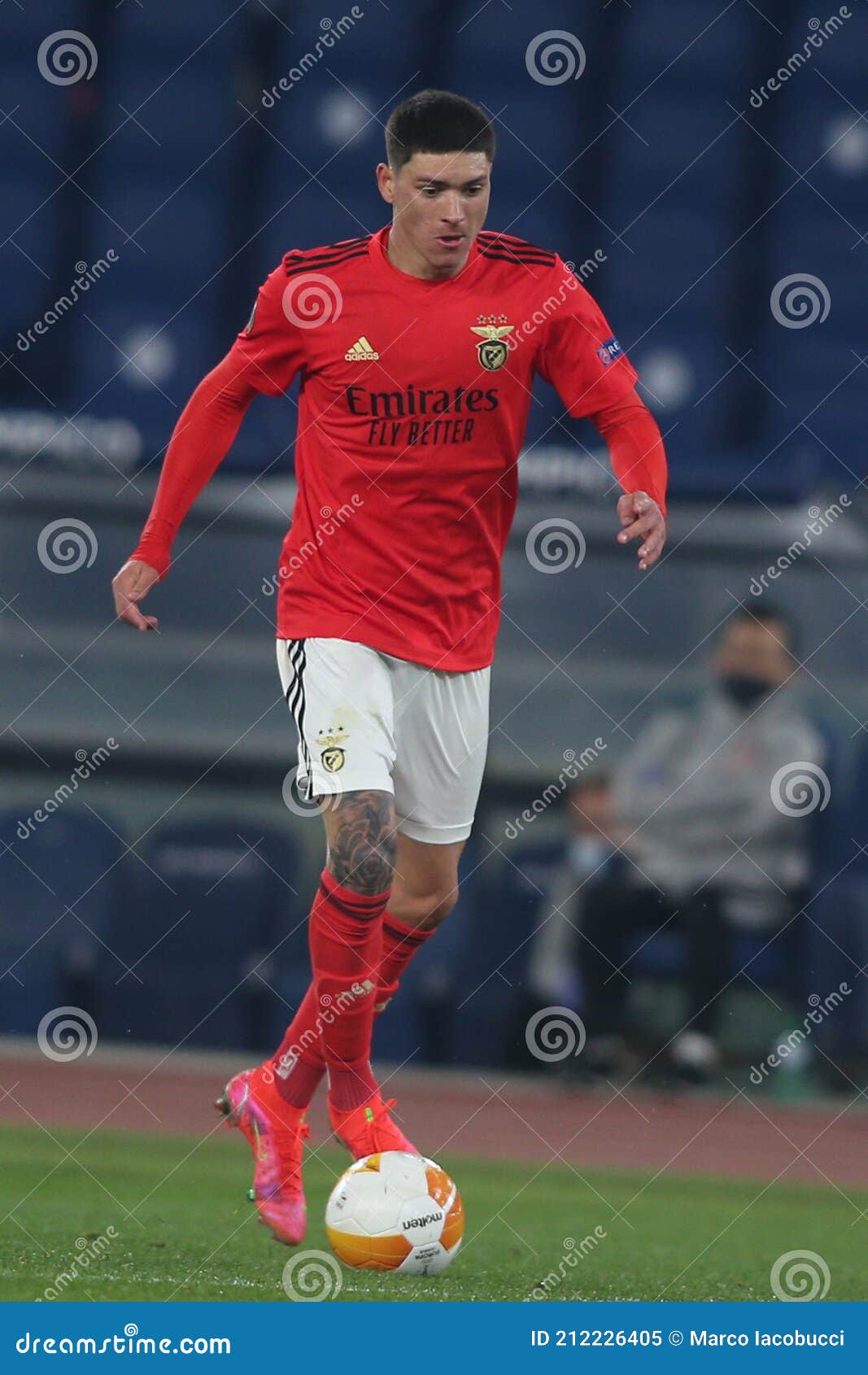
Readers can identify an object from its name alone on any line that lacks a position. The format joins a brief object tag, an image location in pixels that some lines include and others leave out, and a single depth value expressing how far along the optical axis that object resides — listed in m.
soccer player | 8.95
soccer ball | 8.66
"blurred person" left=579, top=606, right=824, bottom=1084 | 16.61
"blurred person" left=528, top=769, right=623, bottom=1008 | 16.94
